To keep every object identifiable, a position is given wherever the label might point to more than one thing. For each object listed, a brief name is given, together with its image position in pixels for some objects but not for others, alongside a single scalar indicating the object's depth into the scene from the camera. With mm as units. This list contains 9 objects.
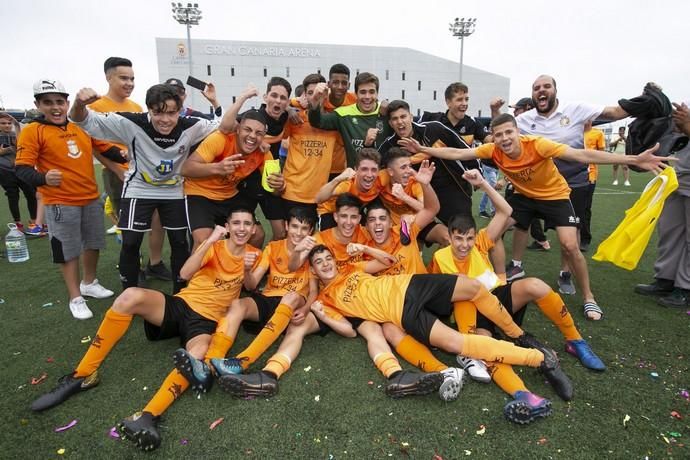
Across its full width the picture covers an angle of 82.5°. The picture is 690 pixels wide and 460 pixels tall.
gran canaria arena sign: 43875
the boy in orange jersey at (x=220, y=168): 3680
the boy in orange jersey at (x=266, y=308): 2508
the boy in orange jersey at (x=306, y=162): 4352
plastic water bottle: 5637
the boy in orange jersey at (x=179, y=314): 2334
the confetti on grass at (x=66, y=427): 2252
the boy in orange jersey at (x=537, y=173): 3623
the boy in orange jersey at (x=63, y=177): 3510
